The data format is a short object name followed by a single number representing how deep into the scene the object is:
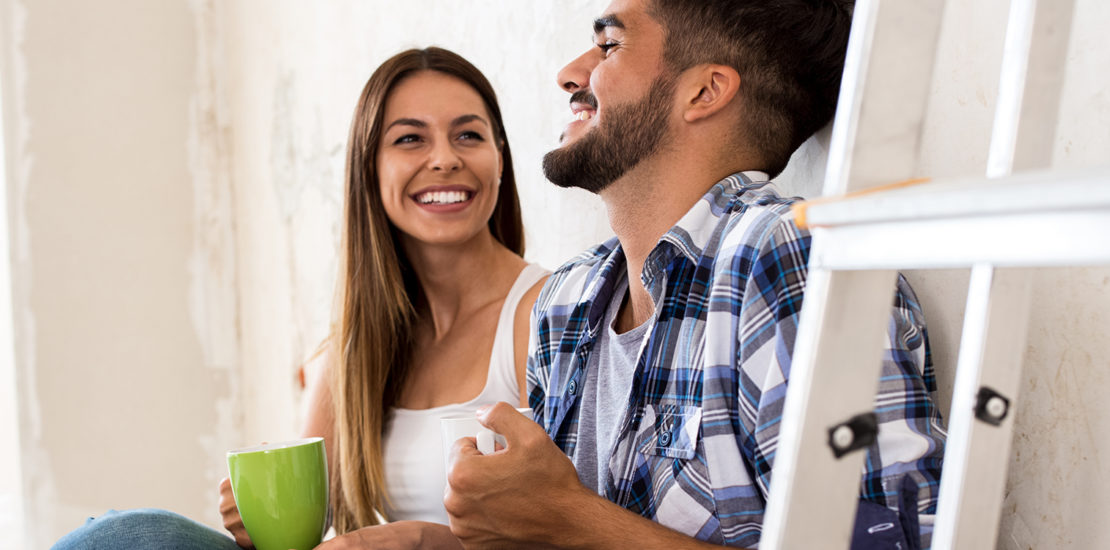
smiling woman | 1.48
